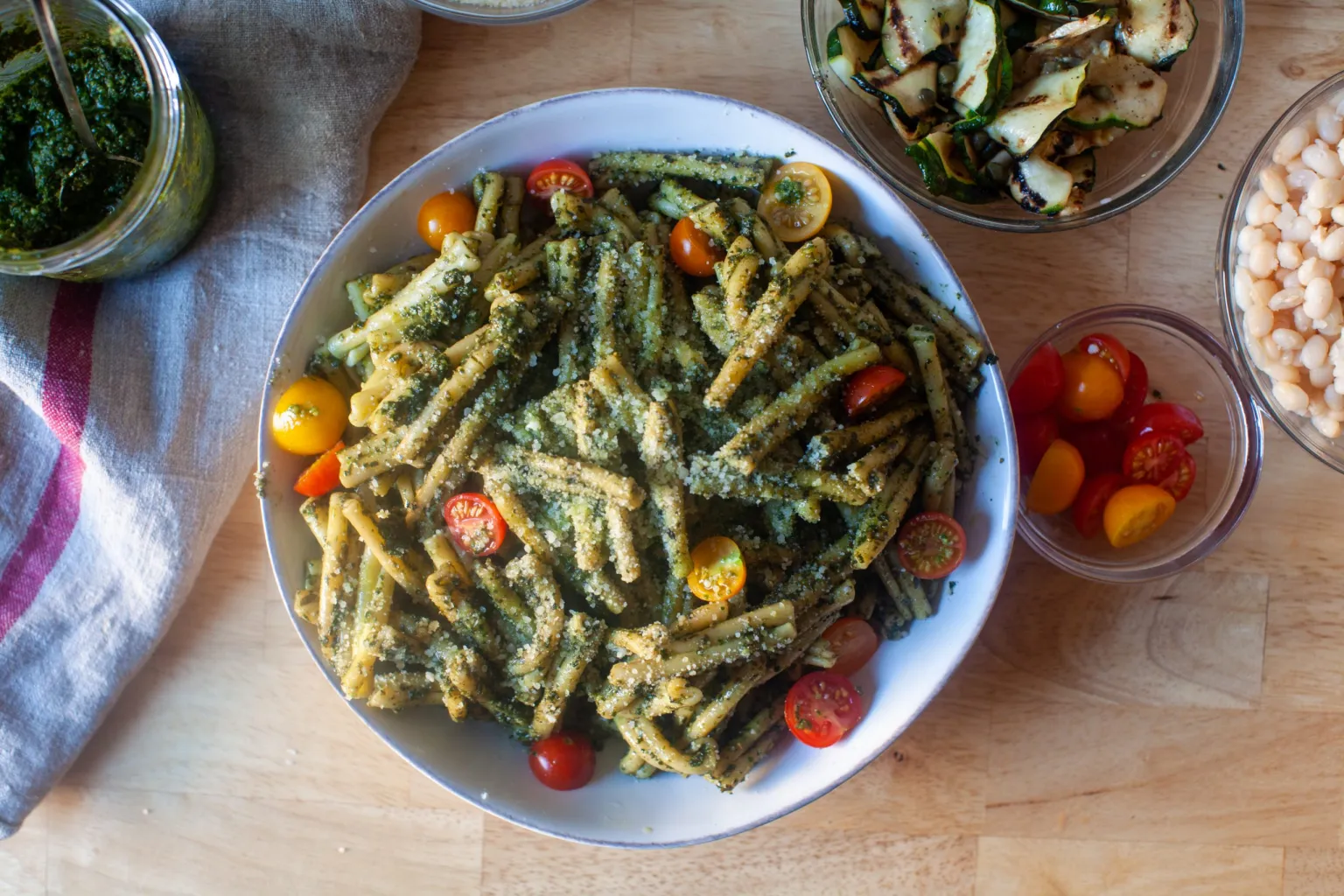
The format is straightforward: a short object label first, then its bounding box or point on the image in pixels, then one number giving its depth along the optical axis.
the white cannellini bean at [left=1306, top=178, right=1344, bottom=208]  0.54
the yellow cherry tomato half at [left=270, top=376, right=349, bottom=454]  0.52
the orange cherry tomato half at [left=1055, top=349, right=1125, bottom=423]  0.55
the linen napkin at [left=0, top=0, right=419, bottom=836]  0.56
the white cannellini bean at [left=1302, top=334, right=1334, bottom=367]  0.54
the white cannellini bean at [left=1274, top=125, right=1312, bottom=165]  0.55
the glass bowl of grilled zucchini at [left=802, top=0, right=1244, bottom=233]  0.51
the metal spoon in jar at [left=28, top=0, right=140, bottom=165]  0.48
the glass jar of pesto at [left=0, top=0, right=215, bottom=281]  0.51
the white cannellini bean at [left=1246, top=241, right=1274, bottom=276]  0.54
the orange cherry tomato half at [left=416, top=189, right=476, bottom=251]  0.53
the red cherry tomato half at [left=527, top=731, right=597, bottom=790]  0.53
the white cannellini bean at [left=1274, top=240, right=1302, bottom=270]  0.54
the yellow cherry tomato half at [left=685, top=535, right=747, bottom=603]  0.49
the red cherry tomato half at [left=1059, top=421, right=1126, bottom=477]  0.57
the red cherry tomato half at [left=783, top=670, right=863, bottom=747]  0.52
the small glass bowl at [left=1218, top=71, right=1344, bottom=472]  0.55
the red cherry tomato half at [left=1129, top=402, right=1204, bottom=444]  0.55
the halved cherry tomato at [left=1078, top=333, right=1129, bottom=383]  0.55
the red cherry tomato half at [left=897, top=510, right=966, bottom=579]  0.51
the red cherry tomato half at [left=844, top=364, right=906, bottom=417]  0.50
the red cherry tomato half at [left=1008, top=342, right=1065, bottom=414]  0.54
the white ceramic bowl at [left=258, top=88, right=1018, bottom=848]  0.51
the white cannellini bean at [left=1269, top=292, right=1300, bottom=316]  0.54
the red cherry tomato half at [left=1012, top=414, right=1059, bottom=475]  0.56
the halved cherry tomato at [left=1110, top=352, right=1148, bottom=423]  0.56
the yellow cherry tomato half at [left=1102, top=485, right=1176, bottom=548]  0.54
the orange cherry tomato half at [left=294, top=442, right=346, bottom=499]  0.52
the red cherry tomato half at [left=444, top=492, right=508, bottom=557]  0.51
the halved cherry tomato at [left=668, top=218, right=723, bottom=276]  0.51
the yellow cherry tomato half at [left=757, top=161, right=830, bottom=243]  0.51
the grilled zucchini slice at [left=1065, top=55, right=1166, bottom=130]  0.52
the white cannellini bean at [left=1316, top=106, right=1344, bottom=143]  0.55
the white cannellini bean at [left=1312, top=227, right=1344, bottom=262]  0.53
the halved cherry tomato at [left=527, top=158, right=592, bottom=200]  0.53
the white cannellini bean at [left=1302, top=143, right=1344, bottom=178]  0.54
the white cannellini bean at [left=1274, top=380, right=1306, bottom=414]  0.54
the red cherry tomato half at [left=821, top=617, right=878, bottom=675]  0.53
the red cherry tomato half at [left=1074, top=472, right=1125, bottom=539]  0.56
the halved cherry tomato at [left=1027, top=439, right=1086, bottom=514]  0.55
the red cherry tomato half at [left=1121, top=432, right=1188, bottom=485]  0.55
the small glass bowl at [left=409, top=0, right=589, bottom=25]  0.53
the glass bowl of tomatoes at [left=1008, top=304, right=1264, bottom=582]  0.55
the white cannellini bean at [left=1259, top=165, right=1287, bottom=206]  0.54
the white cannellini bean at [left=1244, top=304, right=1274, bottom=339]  0.54
